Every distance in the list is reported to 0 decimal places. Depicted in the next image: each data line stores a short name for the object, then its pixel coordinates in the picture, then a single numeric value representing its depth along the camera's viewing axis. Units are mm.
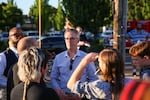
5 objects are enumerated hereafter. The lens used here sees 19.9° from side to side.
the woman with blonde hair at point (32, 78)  3463
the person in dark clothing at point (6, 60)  5660
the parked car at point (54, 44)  25330
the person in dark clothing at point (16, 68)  4570
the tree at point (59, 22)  63497
